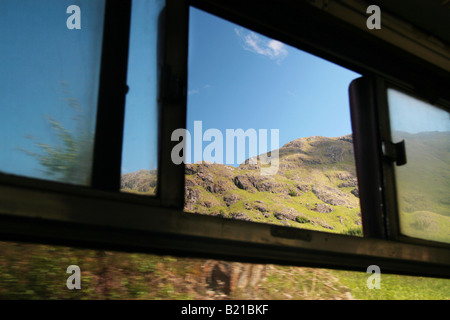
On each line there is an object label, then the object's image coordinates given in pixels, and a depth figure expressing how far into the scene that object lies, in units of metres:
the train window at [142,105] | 0.98
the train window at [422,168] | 1.50
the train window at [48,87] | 0.83
